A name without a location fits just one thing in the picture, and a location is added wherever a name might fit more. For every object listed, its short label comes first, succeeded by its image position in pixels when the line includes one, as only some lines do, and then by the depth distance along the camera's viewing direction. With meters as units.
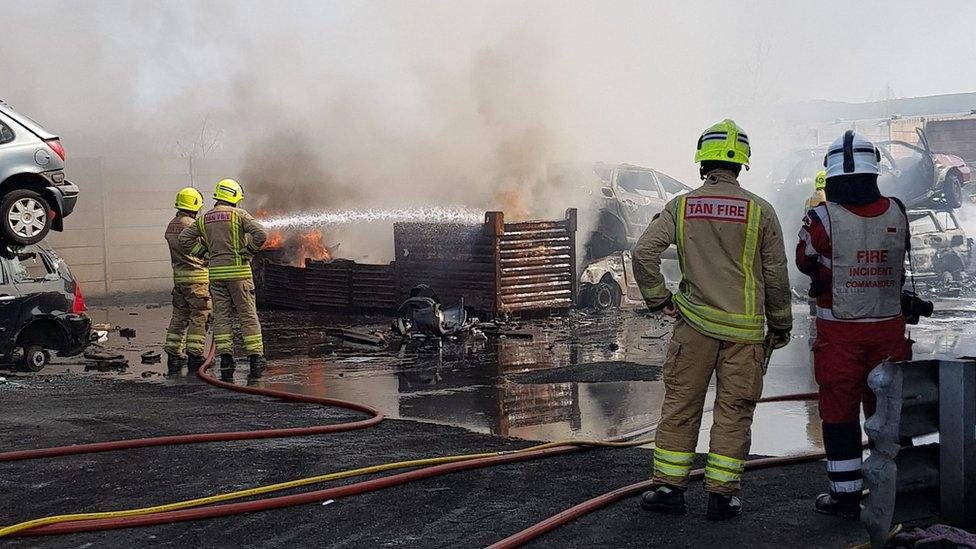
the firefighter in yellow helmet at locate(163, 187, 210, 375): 10.99
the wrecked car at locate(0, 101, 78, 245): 10.62
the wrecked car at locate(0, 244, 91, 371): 10.48
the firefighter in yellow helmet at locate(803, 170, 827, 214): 12.72
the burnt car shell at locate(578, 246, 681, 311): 15.80
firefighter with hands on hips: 5.20
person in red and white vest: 5.14
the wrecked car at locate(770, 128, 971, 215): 18.19
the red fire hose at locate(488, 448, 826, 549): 4.76
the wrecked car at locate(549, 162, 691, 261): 16.28
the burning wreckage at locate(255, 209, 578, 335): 14.35
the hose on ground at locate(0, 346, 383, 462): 6.73
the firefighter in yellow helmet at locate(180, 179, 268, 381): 10.50
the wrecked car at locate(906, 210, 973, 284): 17.78
